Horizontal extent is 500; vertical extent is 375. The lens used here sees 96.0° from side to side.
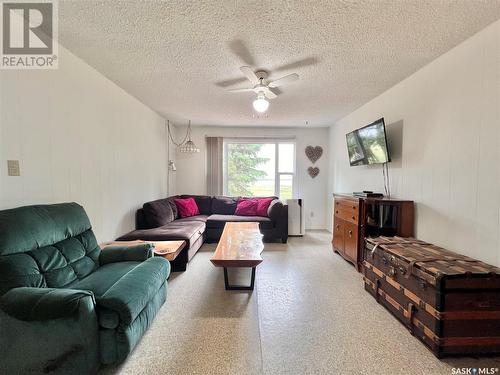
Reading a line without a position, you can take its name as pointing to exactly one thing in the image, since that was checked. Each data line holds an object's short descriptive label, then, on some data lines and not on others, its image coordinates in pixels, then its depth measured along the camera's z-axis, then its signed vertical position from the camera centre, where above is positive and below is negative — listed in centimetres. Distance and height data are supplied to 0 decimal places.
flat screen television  291 +57
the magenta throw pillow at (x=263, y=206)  460 -48
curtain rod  538 +110
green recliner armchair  129 -76
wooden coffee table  207 -71
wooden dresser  265 -47
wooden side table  245 -78
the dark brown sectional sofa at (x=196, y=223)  309 -71
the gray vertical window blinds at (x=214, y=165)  534 +41
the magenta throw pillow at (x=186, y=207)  458 -52
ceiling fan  243 +109
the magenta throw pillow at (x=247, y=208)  467 -53
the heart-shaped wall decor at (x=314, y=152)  542 +76
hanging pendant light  476 +73
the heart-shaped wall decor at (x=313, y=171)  545 +30
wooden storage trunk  154 -85
